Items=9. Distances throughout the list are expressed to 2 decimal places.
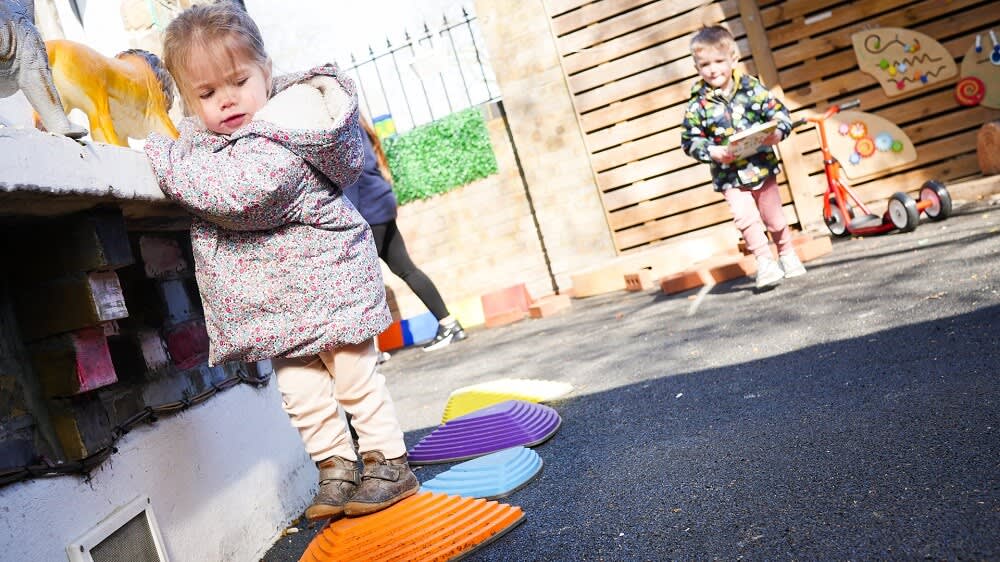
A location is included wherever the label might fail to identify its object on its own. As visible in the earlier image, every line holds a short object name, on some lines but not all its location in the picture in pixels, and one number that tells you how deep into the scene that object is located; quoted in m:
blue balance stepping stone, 2.28
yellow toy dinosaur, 2.09
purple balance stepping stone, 2.76
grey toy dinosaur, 1.64
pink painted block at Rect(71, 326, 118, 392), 1.73
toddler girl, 1.89
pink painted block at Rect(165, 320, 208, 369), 2.23
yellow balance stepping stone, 3.43
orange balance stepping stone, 1.83
